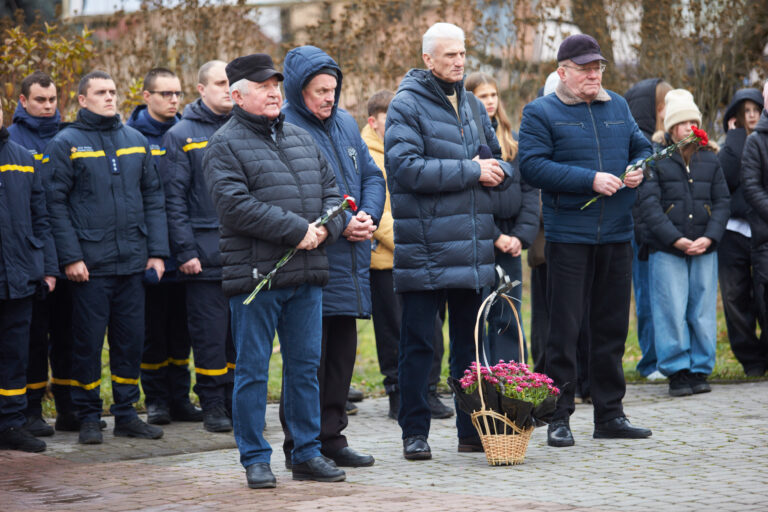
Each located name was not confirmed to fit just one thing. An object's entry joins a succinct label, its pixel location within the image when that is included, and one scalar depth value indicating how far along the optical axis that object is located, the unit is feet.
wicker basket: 35.99
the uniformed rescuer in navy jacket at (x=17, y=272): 42.44
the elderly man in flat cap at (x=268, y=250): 33.80
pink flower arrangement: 36.08
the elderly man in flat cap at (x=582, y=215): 39.91
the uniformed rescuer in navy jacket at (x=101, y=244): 44.33
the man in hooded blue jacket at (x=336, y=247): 36.81
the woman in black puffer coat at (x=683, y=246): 50.17
